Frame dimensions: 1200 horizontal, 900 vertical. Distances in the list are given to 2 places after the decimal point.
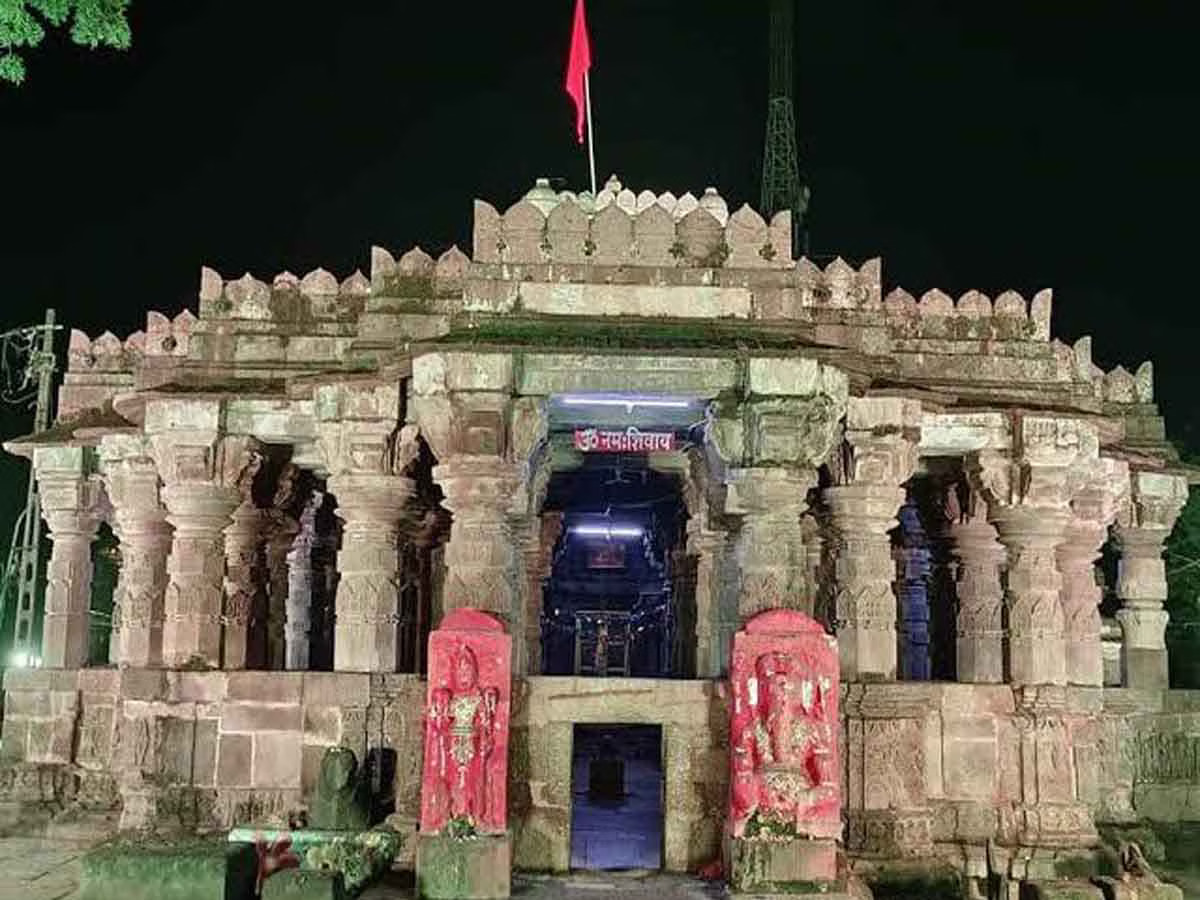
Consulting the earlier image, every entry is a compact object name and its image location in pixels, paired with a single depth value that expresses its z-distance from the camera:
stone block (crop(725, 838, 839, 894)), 11.45
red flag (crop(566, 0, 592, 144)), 17.19
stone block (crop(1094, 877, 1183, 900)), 12.79
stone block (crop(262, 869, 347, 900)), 10.69
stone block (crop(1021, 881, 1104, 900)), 12.74
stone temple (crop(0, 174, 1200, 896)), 12.62
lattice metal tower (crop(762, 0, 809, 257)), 47.41
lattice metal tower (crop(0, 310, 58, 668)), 23.42
